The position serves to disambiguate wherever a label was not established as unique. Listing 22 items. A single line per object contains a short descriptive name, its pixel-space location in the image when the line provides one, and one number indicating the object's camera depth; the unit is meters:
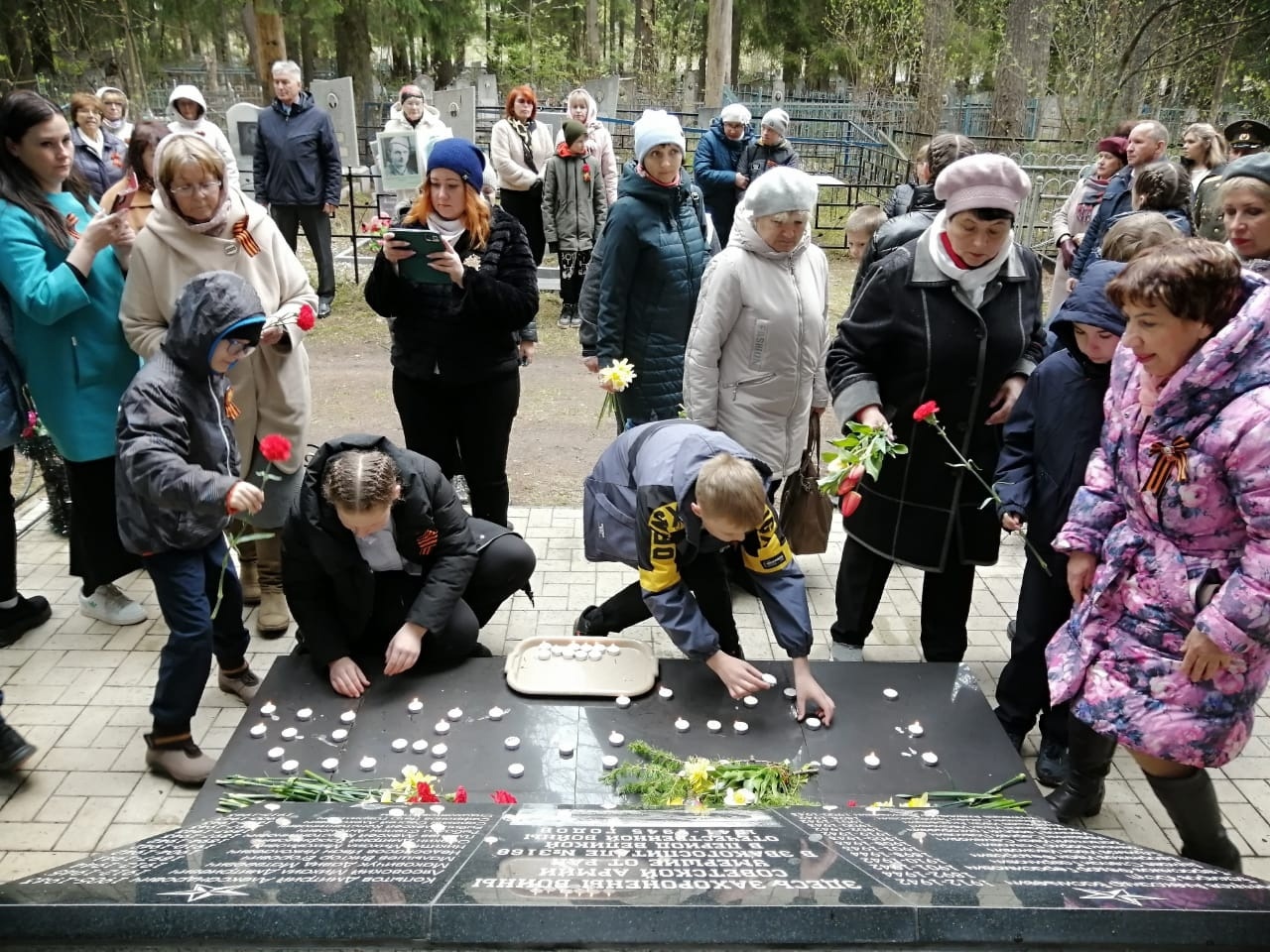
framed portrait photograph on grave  9.07
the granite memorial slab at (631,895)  1.34
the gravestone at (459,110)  10.81
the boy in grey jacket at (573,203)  8.52
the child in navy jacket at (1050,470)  2.72
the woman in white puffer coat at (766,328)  3.51
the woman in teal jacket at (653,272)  4.04
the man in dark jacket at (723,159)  8.62
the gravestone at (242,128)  10.55
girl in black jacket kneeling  2.94
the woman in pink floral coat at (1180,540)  2.09
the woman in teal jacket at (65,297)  3.33
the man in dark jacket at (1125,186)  5.85
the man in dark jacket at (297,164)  8.29
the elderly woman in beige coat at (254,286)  3.32
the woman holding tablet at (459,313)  3.77
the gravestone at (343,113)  11.18
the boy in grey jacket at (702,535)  2.78
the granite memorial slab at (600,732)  2.69
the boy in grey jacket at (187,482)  2.86
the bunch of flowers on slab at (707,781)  2.52
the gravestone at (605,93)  15.91
